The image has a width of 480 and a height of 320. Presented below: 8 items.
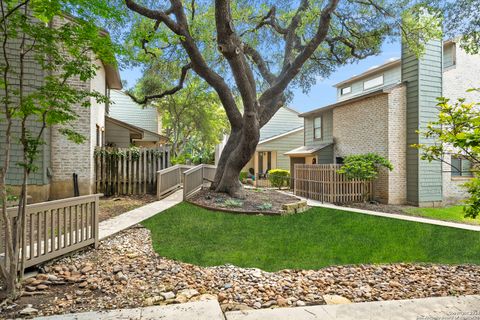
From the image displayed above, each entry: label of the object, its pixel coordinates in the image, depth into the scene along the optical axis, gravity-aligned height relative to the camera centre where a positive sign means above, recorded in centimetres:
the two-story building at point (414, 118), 1246 +204
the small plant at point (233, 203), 935 -145
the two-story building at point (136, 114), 2338 +398
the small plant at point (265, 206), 918 -152
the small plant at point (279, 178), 2052 -123
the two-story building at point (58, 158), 866 +8
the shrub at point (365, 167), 1229 -26
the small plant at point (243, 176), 2472 -133
